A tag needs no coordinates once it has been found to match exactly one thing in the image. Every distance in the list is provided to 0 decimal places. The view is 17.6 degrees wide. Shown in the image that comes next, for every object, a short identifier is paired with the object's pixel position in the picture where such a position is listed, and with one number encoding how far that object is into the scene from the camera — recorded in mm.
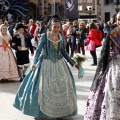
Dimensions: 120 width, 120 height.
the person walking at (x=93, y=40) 10906
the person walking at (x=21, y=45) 8008
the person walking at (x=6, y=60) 8273
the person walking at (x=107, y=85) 3958
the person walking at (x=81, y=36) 12086
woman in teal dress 4867
